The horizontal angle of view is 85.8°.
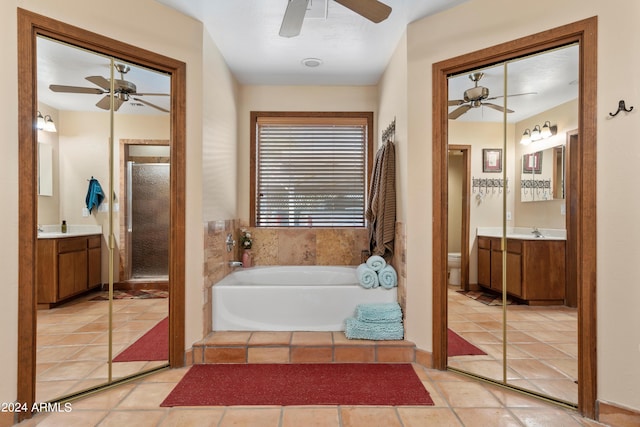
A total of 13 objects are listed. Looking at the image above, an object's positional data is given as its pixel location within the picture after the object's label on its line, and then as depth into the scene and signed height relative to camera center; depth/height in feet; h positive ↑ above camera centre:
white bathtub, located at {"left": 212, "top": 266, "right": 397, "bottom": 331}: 9.03 -2.48
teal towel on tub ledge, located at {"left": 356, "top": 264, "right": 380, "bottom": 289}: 9.07 -1.75
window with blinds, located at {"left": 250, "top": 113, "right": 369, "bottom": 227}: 12.62 +1.45
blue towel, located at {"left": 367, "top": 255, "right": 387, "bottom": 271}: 9.32 -1.39
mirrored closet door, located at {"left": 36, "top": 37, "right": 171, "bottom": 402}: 6.41 -0.12
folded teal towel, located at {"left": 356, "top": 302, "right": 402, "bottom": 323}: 8.52 -2.52
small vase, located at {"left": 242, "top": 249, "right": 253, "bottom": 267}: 11.76 -1.63
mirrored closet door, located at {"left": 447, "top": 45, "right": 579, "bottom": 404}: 6.64 -0.26
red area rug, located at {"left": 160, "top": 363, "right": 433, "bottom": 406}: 6.60 -3.61
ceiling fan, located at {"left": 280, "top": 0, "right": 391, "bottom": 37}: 5.75 +3.50
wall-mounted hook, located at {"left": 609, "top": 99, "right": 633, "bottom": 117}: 5.68 +1.75
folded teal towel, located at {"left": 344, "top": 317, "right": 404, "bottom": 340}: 8.43 -2.92
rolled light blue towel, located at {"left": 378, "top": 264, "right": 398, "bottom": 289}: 9.12 -1.76
